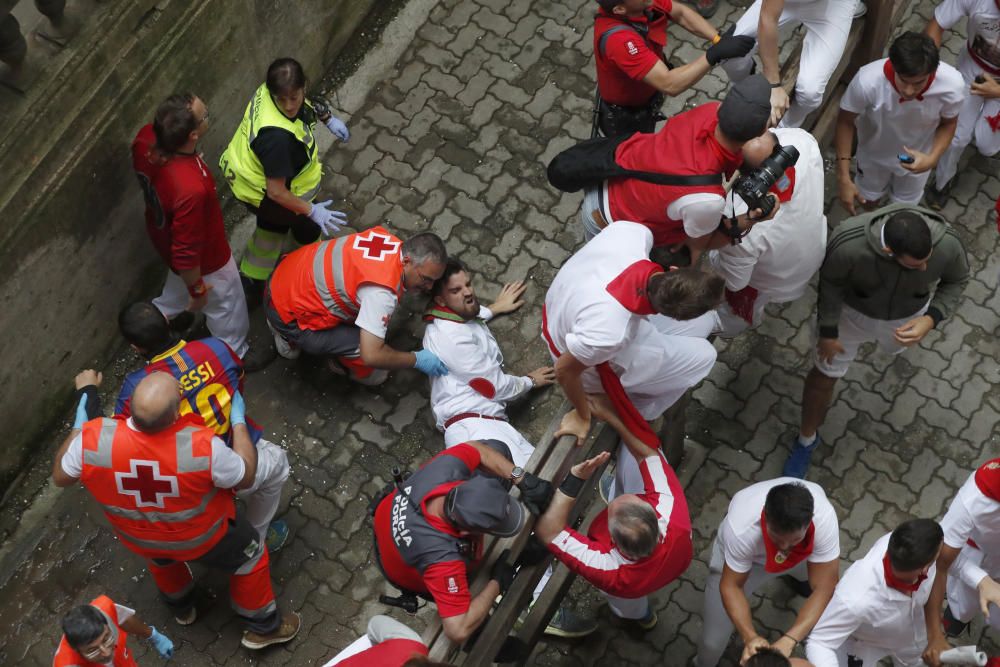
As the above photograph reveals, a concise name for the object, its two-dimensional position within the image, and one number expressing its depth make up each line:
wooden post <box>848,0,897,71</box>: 6.51
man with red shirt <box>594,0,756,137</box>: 5.74
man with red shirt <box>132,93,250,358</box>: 5.68
